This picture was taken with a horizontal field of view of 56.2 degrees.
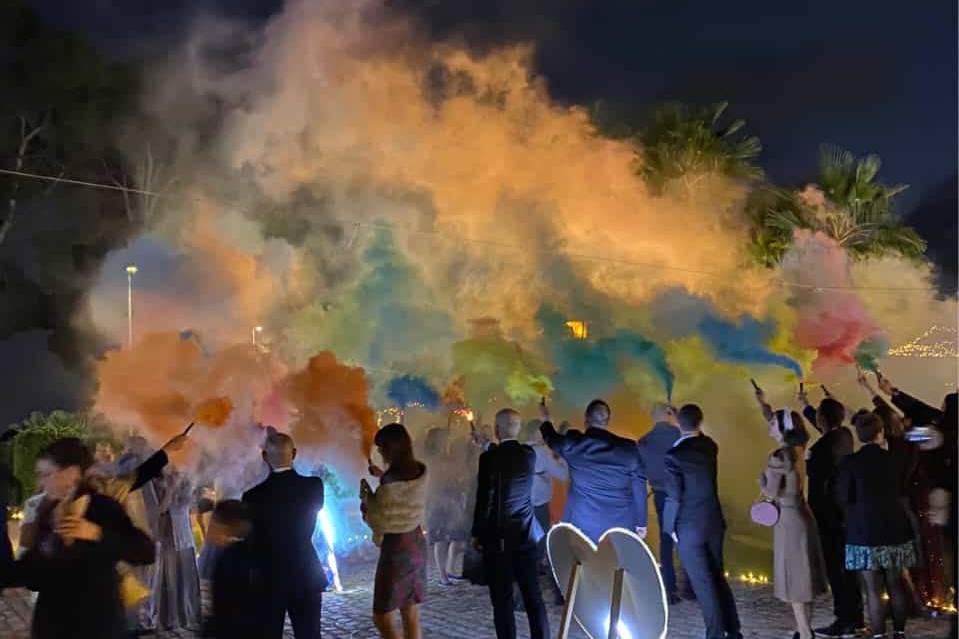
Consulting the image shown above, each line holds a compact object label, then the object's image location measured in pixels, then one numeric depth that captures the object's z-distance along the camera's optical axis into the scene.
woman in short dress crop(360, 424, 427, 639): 5.01
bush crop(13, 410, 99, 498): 6.18
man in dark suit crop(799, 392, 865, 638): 5.80
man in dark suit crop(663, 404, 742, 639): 5.30
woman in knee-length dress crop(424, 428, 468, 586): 7.23
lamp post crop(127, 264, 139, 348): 6.52
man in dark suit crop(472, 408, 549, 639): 5.28
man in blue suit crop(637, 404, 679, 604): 6.59
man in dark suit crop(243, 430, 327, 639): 4.84
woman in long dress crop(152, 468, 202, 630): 5.97
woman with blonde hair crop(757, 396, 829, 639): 5.33
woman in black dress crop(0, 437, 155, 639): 3.80
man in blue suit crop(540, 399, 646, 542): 5.77
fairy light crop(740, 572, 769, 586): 7.05
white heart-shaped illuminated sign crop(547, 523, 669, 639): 3.84
